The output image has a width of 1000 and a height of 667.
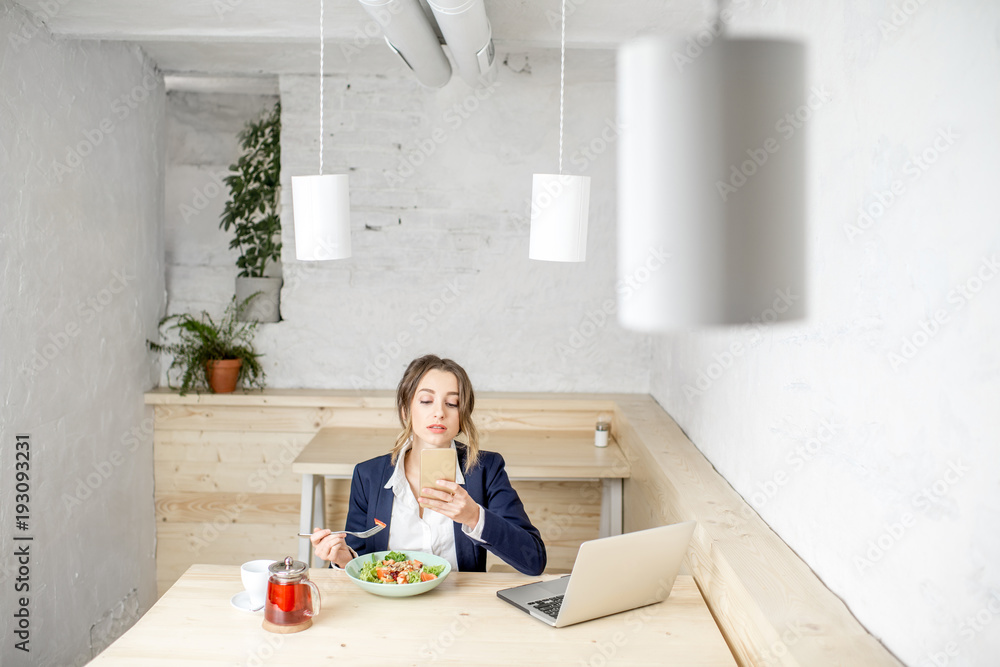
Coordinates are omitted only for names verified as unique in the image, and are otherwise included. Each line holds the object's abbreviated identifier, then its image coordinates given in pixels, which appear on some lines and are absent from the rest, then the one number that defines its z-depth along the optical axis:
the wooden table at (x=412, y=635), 1.46
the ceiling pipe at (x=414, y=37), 2.08
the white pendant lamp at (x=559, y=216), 1.71
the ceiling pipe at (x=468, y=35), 2.04
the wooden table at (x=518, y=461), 2.92
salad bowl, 1.68
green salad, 1.72
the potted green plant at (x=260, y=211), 3.56
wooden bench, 3.43
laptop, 1.50
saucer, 1.64
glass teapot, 1.53
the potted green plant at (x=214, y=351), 3.41
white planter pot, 3.55
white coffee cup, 1.62
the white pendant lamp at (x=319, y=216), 1.73
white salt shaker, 3.25
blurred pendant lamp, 0.83
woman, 2.03
